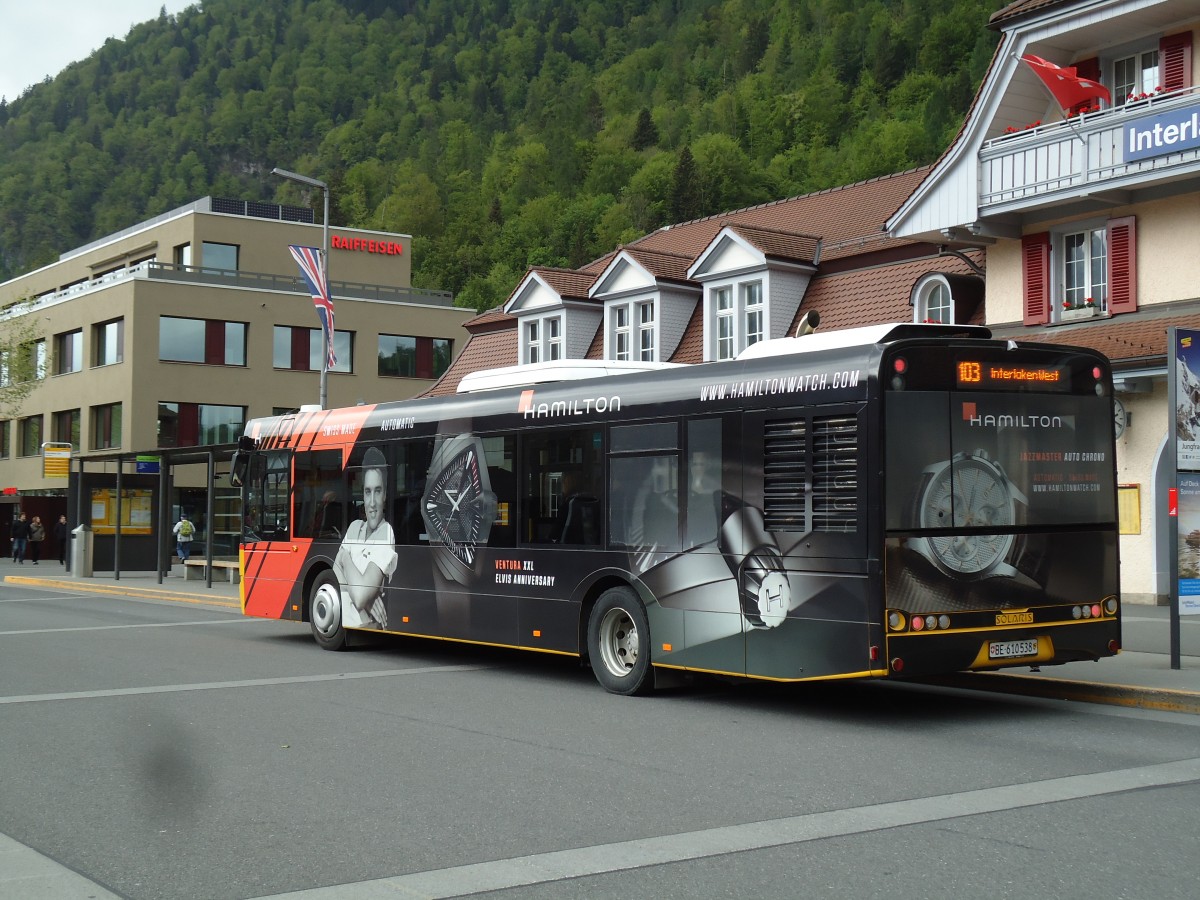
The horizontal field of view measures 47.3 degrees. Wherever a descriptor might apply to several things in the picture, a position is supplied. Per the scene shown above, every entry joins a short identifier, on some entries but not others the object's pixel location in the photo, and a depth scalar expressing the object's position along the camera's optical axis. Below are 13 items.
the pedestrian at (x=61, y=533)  48.66
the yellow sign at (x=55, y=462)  41.50
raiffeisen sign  63.91
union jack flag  28.02
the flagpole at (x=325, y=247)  27.79
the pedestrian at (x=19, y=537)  48.41
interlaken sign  18.86
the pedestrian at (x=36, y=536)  48.69
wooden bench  32.94
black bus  10.17
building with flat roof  53.28
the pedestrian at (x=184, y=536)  42.56
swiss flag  20.45
